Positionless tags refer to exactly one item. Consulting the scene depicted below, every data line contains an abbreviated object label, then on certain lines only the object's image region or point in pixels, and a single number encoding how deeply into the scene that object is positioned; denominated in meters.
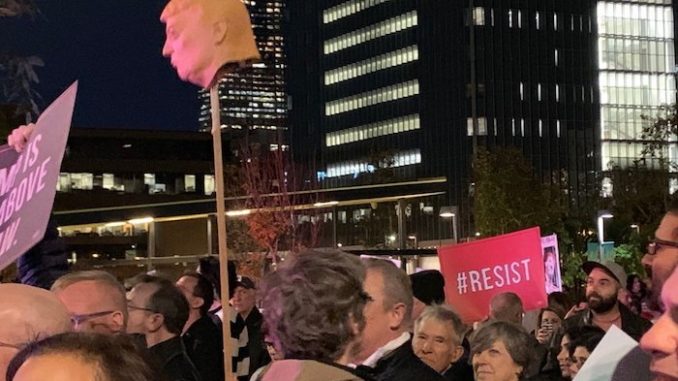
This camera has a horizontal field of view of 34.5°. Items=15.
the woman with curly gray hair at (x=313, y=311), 3.34
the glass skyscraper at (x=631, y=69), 111.81
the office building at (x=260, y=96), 173.62
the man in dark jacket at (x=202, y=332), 7.16
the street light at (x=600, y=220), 52.55
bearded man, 7.12
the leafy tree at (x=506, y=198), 66.50
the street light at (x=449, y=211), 31.22
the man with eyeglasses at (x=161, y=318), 5.64
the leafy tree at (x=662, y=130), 31.25
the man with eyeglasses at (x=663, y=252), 3.30
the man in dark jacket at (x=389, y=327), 4.21
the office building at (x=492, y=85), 105.38
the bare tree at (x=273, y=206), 58.38
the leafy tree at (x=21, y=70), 7.58
